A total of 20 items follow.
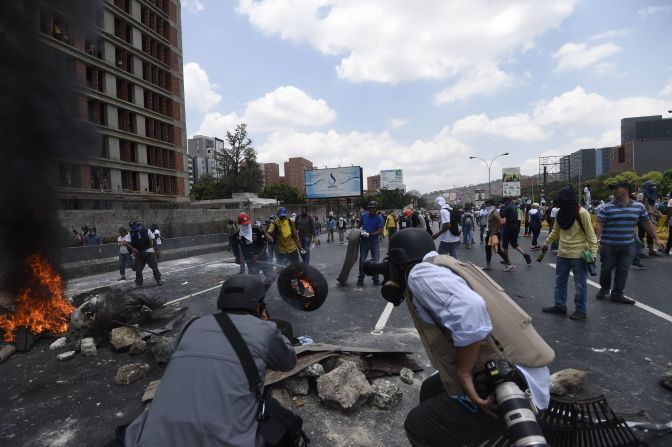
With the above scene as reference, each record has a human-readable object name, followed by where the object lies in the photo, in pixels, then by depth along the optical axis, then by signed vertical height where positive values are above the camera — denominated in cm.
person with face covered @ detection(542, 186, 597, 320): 511 -63
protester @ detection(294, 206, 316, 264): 952 -50
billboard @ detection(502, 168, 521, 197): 5044 +205
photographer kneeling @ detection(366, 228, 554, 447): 160 -65
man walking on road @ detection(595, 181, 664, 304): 557 -48
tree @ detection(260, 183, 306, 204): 7238 +328
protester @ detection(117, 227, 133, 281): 979 -97
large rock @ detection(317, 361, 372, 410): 312 -152
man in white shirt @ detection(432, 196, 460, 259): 808 -68
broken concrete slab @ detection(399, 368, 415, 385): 356 -161
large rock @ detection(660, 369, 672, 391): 319 -155
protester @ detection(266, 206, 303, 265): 796 -58
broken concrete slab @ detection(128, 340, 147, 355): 464 -164
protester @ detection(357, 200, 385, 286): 819 -53
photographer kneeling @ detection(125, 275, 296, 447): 162 -80
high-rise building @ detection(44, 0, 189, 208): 3494 +1167
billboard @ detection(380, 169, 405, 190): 8581 +670
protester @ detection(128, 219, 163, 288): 909 -82
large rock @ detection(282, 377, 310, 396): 341 -160
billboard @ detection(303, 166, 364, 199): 4703 +329
